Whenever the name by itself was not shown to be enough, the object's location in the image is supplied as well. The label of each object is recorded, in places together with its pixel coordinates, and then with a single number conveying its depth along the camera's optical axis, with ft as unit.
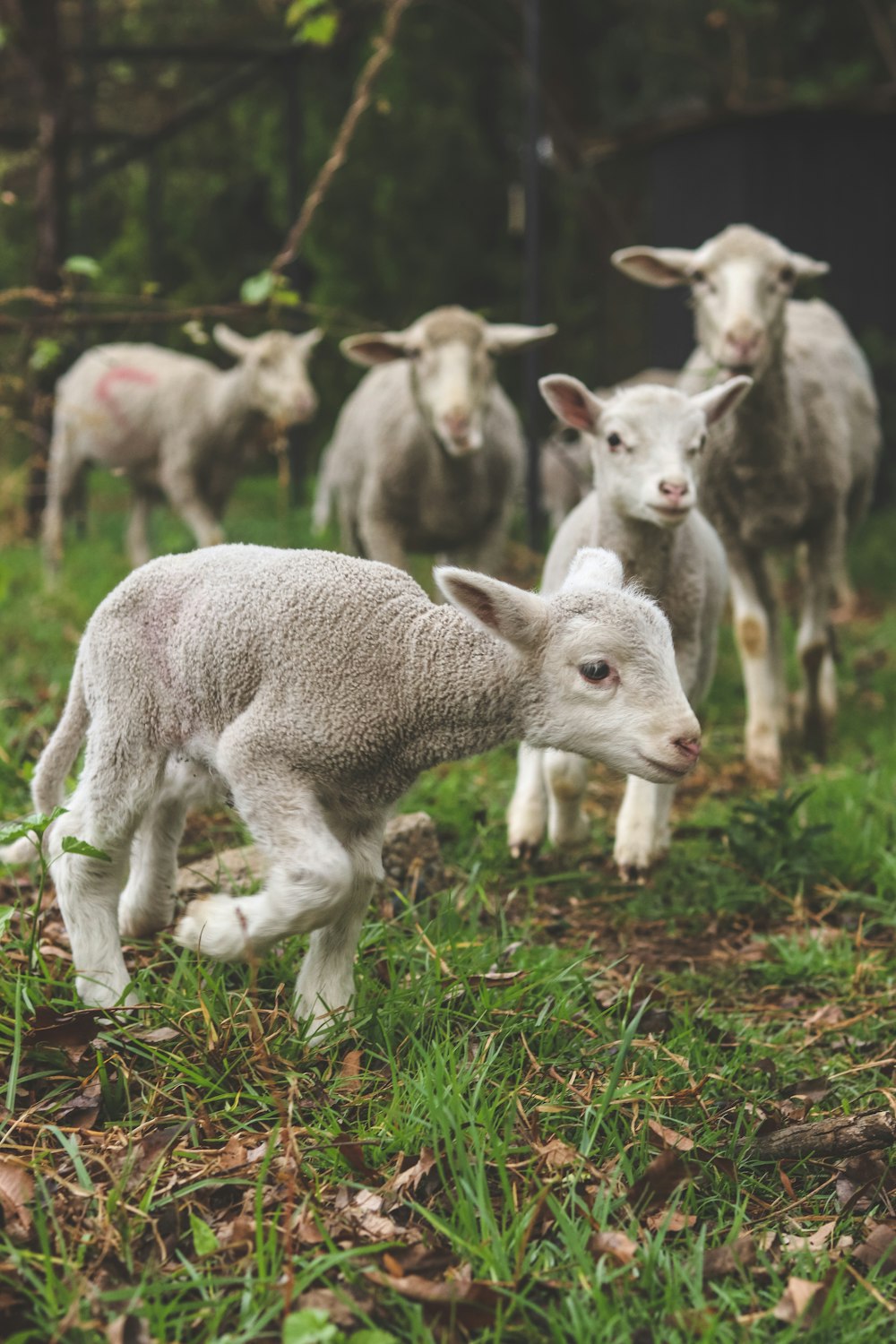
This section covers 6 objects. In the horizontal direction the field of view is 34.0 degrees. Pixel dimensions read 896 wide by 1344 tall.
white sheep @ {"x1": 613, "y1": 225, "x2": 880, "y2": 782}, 18.22
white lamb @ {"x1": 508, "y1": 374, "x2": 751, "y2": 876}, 13.23
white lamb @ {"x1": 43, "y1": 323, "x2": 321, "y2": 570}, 28.17
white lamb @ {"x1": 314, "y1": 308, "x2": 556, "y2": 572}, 19.88
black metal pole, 26.43
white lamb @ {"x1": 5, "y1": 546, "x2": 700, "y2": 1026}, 8.98
